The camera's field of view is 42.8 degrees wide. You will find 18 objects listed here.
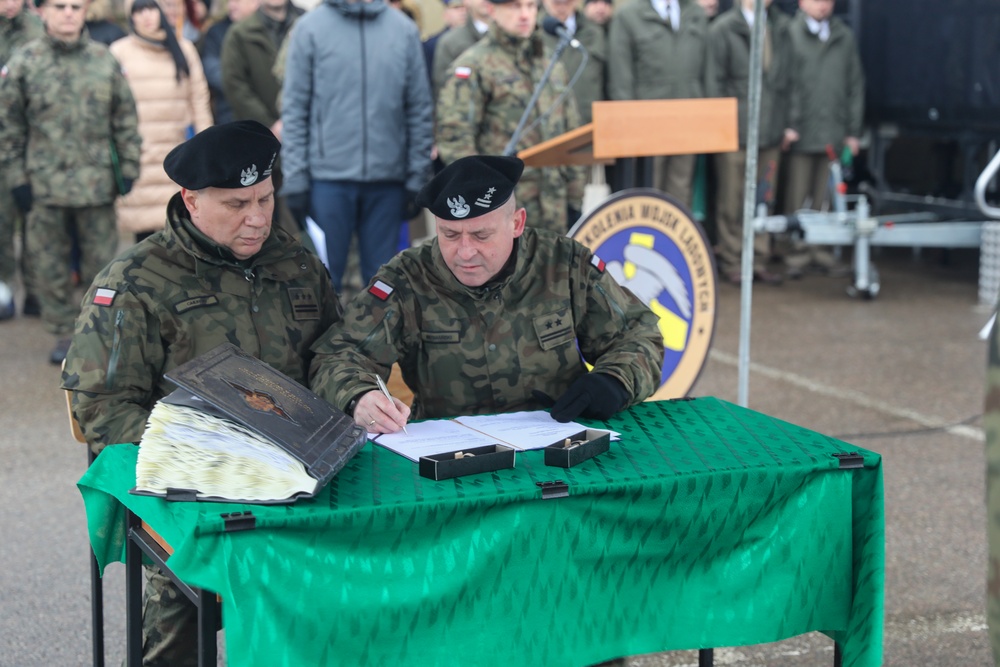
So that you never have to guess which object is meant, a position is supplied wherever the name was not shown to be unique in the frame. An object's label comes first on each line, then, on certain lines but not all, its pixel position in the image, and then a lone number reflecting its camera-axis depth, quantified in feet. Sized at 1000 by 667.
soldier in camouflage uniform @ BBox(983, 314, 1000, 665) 5.01
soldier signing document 10.22
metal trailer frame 28.27
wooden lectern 14.90
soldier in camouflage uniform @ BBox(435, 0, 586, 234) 19.21
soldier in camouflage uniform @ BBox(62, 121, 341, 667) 9.37
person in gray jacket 20.21
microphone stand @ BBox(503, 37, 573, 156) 16.88
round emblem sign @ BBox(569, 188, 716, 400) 15.74
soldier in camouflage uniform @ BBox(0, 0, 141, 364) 21.75
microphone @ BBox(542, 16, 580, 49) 16.52
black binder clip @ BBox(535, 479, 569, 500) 7.93
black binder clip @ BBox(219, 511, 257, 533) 7.11
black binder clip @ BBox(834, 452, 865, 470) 8.73
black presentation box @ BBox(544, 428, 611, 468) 8.39
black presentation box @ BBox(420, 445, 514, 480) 8.08
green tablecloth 7.35
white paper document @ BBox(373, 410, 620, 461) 8.82
